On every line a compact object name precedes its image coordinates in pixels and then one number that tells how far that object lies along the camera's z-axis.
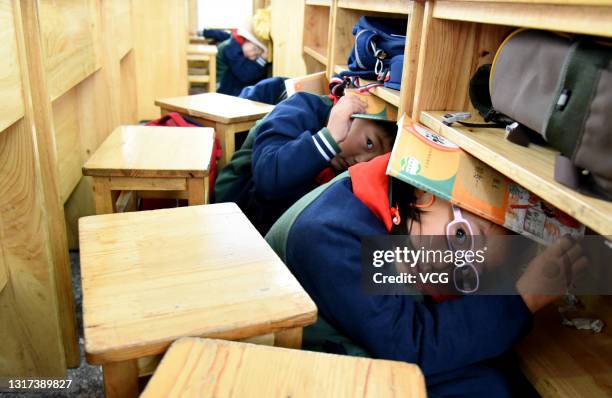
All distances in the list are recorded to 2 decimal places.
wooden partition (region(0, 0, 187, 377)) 1.16
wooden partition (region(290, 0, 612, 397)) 0.73
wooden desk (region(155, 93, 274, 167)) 2.13
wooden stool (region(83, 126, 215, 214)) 1.44
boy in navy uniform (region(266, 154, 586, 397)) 0.91
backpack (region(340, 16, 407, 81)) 1.47
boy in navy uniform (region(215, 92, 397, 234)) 1.47
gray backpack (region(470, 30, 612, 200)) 0.61
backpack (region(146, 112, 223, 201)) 2.13
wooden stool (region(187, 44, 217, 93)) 3.76
